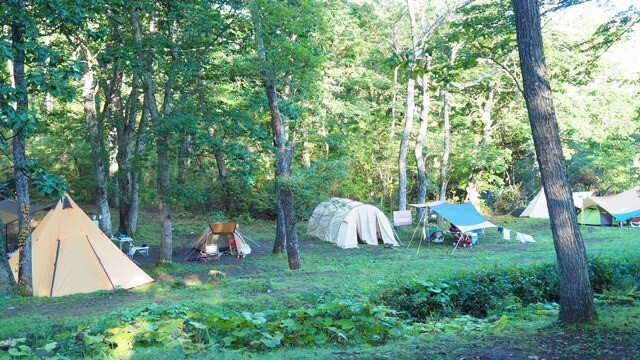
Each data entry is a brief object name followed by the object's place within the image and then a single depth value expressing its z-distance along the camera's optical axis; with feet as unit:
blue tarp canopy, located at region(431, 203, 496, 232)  61.98
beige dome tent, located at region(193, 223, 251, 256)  58.08
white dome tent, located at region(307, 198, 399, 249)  66.85
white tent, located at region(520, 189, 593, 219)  90.02
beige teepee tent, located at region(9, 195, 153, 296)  38.99
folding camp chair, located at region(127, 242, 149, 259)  57.47
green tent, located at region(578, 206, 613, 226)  83.46
